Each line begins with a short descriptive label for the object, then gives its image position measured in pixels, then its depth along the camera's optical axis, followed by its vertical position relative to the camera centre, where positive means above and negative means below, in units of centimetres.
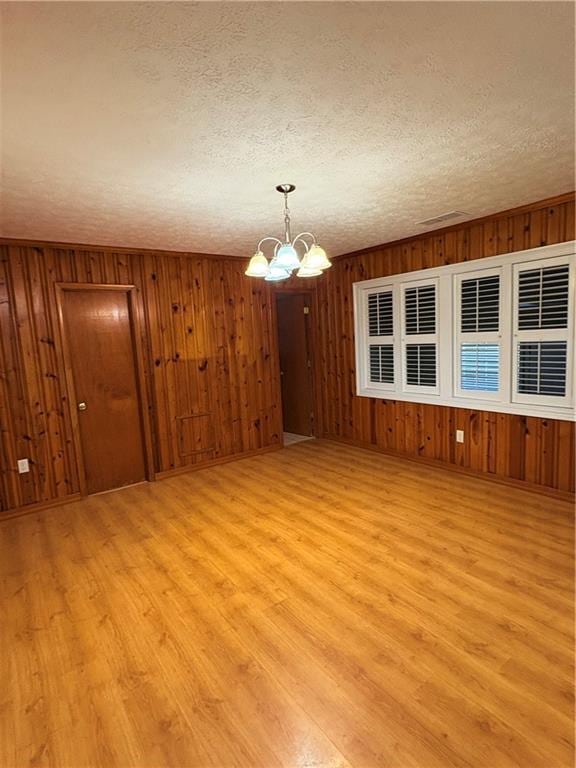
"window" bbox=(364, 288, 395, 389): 482 -3
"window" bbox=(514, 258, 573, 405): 336 -5
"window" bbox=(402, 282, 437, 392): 435 -6
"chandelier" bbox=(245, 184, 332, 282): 252 +47
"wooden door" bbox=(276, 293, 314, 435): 597 -36
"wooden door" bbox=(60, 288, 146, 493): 410 -38
